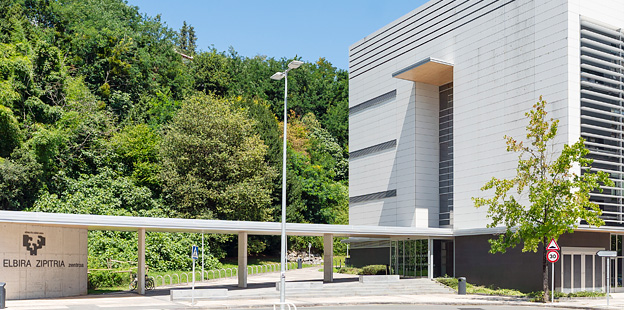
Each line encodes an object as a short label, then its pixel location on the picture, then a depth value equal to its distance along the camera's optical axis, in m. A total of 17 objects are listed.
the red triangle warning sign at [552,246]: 27.09
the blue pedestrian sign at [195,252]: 24.98
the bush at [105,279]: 36.38
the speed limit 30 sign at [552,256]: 26.79
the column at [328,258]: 39.53
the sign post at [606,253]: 27.81
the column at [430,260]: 39.41
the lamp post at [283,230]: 20.89
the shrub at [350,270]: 48.94
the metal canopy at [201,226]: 25.66
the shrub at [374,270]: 44.50
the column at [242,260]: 35.56
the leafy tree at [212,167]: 50.59
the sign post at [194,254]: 24.98
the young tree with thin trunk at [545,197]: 28.58
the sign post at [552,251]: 26.84
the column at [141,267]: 31.27
